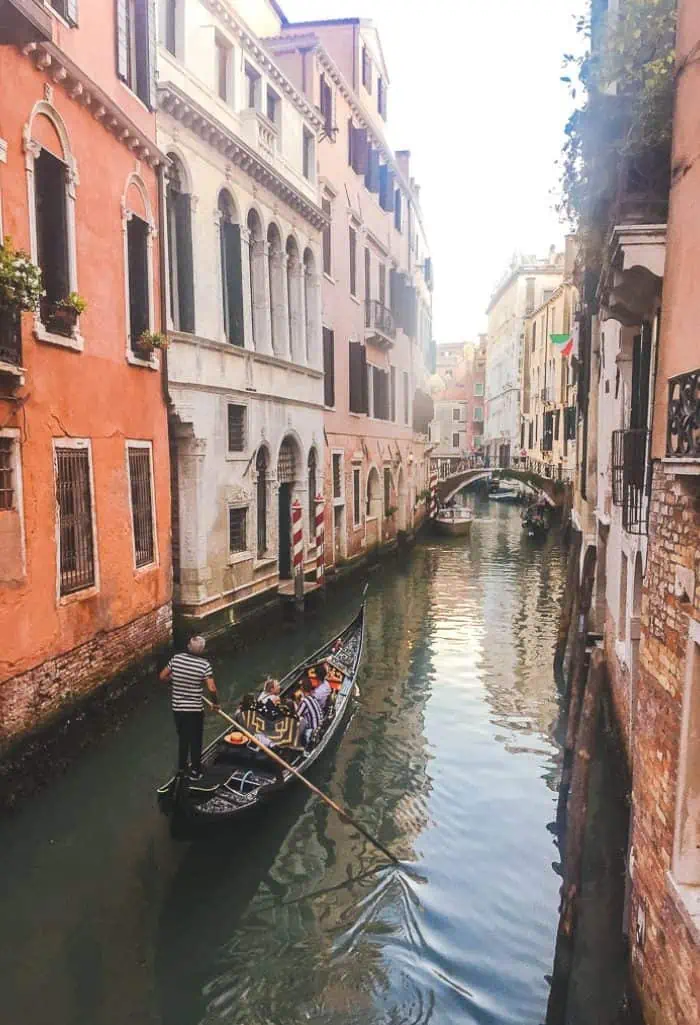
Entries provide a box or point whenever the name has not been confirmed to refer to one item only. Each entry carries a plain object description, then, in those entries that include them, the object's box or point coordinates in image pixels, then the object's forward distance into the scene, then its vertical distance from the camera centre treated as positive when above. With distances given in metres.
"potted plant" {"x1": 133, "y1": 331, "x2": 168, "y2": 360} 8.63 +1.12
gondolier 6.24 -1.93
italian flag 21.25 +2.81
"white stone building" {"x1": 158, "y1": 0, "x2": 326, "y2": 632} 9.87 +2.07
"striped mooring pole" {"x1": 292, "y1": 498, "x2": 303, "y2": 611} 12.62 -1.68
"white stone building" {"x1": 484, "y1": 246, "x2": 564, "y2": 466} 41.88 +6.19
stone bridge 26.83 -1.32
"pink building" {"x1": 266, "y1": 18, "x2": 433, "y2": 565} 15.77 +3.66
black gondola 5.42 -2.49
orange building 6.22 +0.69
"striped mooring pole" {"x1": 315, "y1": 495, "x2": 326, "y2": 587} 14.02 -1.63
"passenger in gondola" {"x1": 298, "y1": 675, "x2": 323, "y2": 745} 7.01 -2.40
